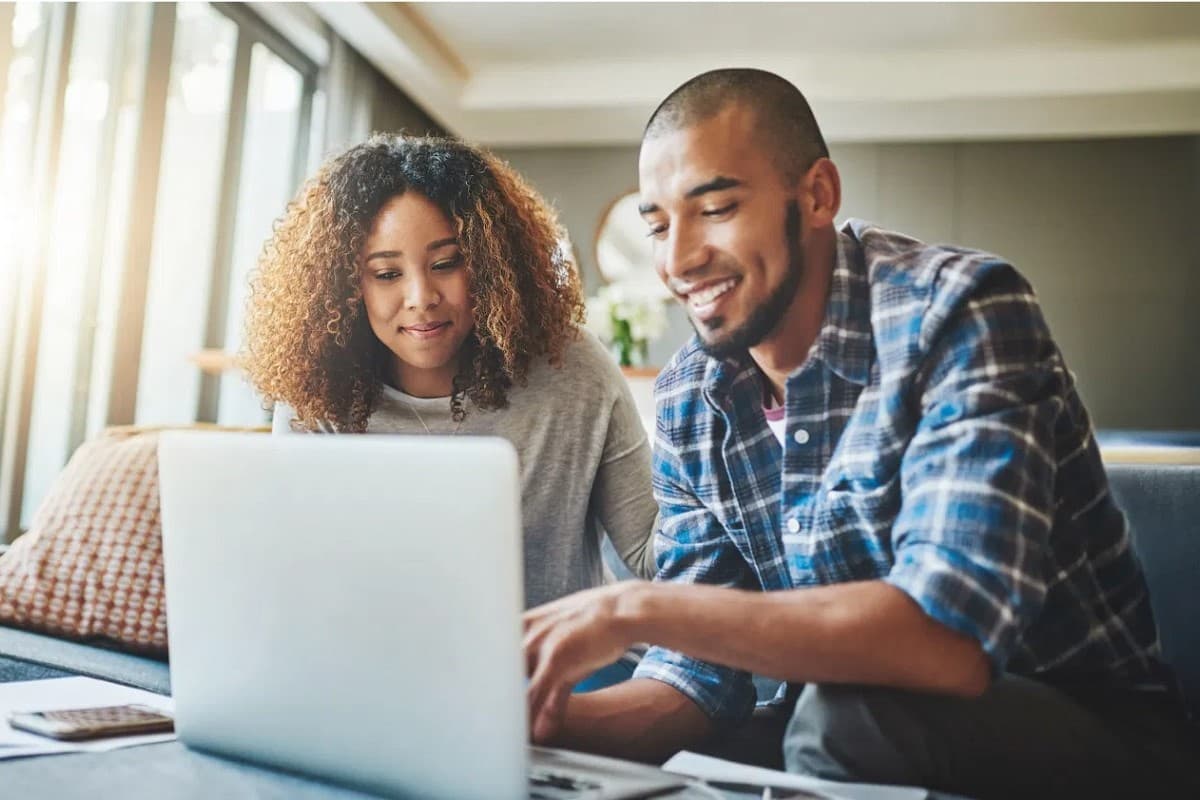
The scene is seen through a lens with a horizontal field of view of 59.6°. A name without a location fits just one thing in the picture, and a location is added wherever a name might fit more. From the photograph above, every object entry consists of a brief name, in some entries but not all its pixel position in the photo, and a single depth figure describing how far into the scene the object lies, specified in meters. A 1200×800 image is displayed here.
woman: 1.47
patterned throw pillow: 1.54
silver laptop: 0.64
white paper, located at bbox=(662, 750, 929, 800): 0.72
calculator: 0.87
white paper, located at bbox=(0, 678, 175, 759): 0.84
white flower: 4.16
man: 0.79
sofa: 0.75
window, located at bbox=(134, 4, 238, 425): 3.79
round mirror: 5.66
